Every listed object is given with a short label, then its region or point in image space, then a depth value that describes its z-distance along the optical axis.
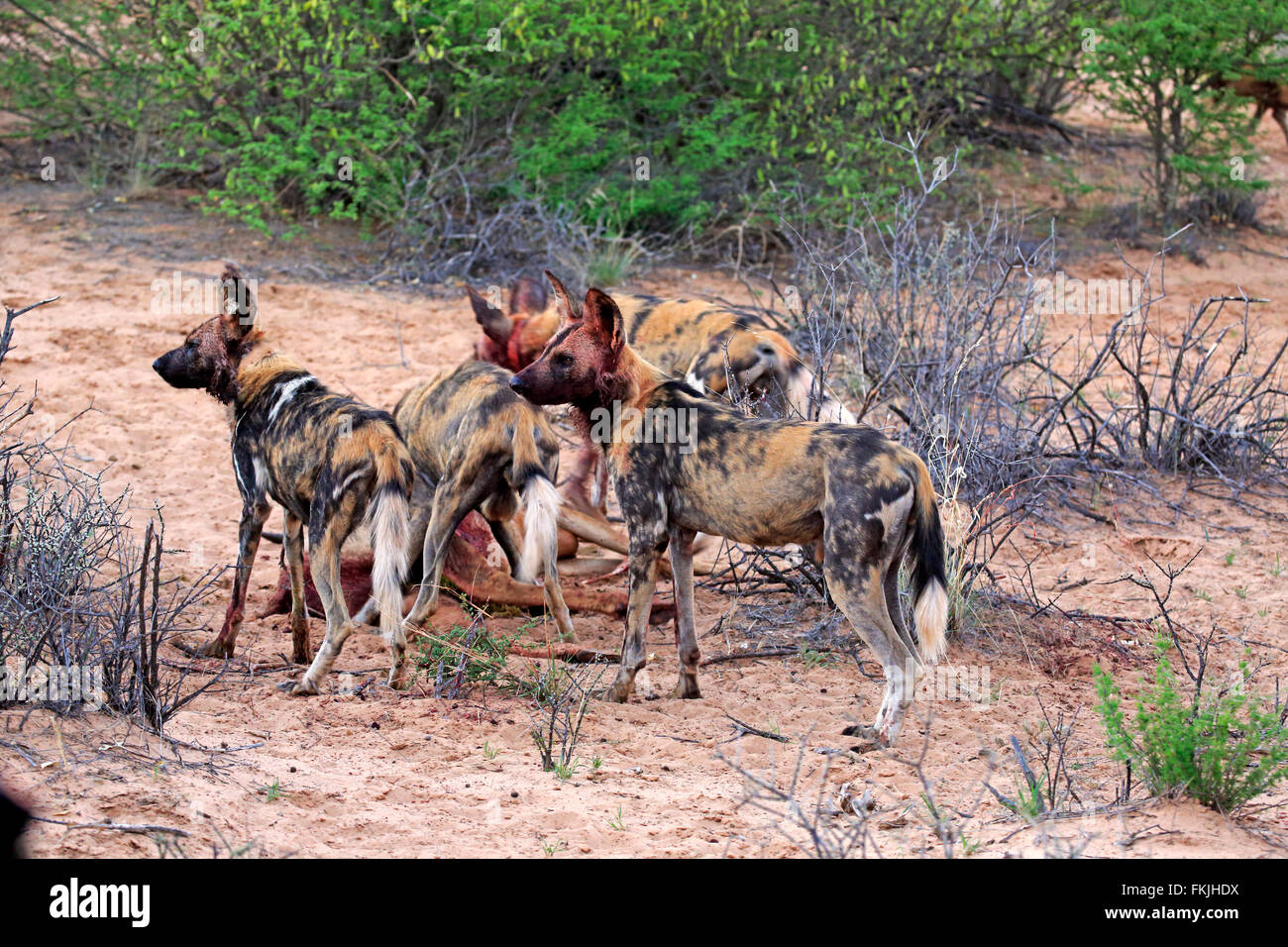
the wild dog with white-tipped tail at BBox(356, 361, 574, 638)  11.51
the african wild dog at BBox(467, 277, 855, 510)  12.84
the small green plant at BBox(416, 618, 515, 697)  10.21
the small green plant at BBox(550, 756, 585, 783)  8.56
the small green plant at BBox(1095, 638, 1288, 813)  7.61
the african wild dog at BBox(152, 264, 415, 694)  10.48
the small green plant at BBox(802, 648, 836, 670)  11.27
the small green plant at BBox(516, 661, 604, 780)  8.77
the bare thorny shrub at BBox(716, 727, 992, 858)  7.18
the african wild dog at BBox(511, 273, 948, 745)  9.30
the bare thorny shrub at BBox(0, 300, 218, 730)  8.33
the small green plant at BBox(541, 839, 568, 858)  7.22
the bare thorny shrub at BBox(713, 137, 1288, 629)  12.67
